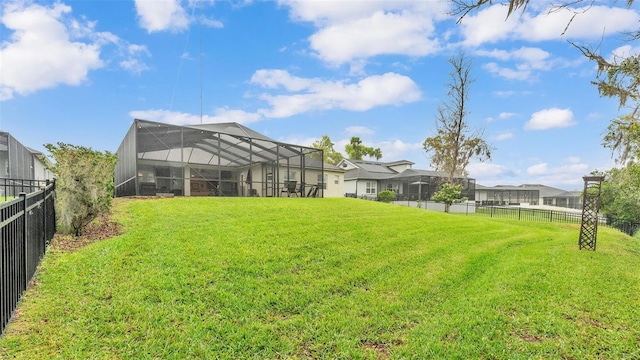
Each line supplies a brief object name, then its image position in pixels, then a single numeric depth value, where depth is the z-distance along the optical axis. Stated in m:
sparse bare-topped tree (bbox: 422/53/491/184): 20.75
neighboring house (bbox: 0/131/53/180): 17.36
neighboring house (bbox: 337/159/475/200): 30.41
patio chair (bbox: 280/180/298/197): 16.27
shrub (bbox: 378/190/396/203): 26.48
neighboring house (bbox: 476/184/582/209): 41.78
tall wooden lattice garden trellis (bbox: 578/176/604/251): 7.55
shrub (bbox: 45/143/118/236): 5.42
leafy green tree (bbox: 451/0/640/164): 4.27
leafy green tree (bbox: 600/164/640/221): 13.62
